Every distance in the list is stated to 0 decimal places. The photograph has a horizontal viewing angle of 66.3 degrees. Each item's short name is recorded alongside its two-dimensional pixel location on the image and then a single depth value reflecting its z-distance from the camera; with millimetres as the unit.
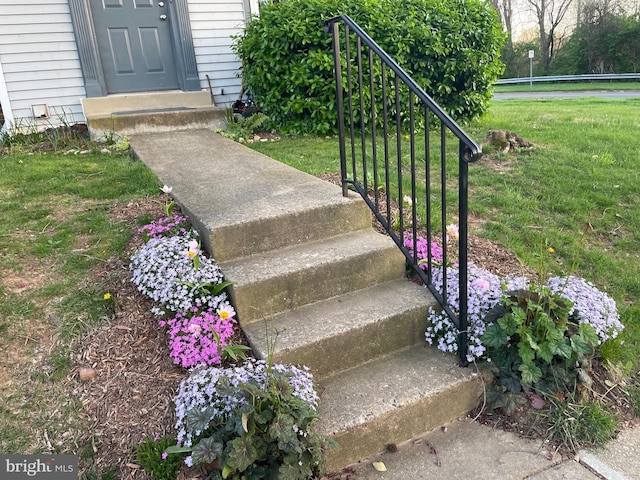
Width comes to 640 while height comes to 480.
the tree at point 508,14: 27162
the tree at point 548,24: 26422
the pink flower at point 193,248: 2279
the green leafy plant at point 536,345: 2020
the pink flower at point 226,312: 2070
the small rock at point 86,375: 2059
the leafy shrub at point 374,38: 5449
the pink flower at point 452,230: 2363
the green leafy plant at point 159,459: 1729
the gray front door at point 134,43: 6062
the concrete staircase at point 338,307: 1983
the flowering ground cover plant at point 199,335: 2055
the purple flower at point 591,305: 2178
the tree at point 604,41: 20906
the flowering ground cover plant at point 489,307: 2174
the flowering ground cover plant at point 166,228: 2688
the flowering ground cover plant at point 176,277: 2211
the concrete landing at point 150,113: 5543
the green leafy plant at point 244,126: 5695
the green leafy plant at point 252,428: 1594
